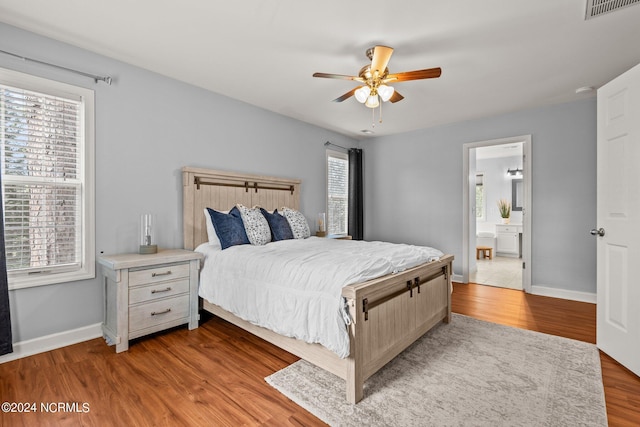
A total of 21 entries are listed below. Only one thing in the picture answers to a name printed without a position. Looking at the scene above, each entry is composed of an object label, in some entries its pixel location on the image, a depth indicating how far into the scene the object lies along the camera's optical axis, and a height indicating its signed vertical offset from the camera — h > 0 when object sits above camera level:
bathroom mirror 7.43 +0.40
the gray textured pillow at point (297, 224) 3.81 -0.17
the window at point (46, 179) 2.36 +0.26
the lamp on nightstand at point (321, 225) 4.88 -0.24
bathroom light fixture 7.33 +0.93
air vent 2.04 +1.40
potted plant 7.44 +0.03
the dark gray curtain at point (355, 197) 5.76 +0.26
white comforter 1.92 -0.52
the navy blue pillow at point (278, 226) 3.56 -0.18
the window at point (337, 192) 5.49 +0.35
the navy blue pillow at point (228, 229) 3.10 -0.19
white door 2.19 -0.06
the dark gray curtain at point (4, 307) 2.17 -0.71
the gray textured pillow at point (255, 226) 3.28 -0.17
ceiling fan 2.46 +1.14
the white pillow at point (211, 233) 3.25 -0.25
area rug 1.70 -1.14
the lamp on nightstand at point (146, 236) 2.83 -0.25
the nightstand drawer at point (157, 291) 2.53 -0.70
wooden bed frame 1.83 -0.70
